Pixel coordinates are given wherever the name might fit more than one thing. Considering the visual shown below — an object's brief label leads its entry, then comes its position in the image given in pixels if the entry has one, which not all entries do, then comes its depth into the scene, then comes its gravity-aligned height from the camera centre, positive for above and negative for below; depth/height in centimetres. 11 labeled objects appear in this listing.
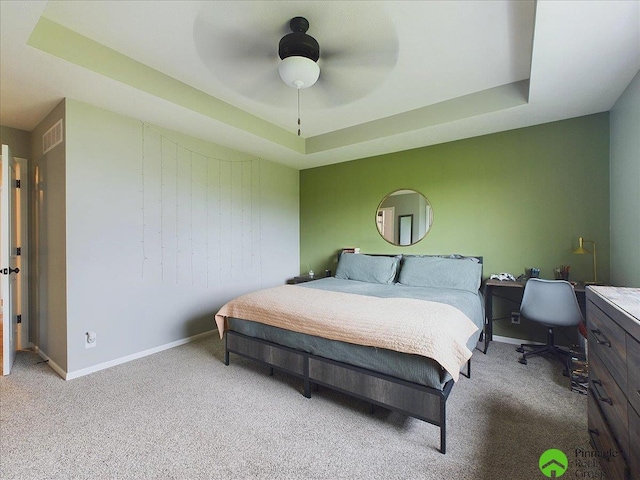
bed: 179 -70
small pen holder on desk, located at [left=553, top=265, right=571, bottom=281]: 307 -39
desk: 310 -68
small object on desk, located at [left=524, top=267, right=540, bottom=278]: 324 -41
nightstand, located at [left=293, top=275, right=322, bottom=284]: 461 -67
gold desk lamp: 299 -15
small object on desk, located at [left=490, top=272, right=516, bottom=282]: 332 -48
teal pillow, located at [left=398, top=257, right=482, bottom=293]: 325 -43
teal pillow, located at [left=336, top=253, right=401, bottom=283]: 376 -42
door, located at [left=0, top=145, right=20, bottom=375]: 263 -22
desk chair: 263 -67
